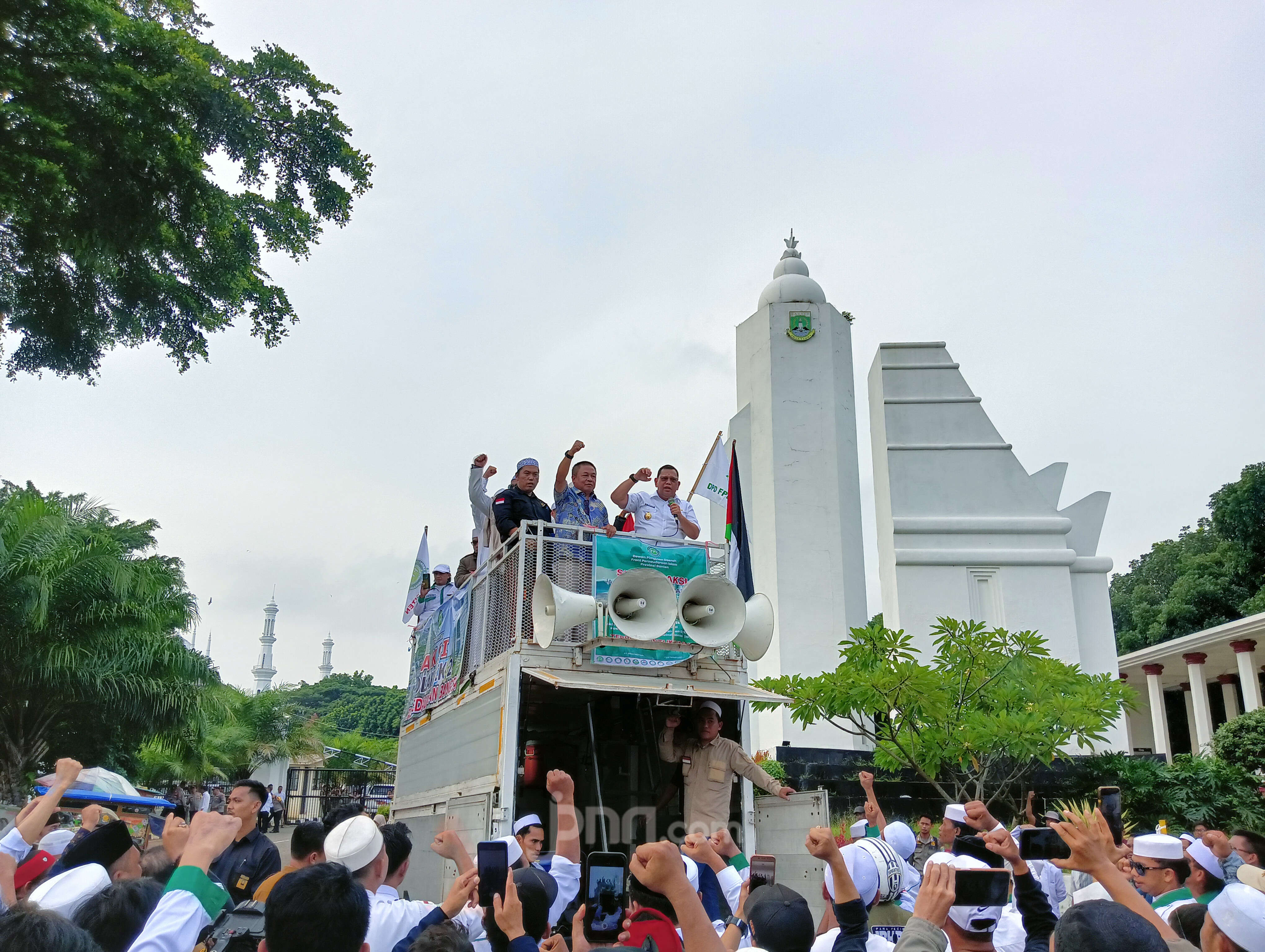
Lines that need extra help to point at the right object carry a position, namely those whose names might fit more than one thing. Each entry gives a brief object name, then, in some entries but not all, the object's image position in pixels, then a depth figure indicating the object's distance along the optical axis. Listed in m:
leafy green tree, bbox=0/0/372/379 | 10.13
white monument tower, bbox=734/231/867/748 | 21.47
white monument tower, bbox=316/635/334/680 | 167.12
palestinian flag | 12.05
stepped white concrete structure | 21.50
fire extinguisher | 10.84
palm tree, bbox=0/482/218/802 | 16.98
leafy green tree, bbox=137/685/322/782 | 32.06
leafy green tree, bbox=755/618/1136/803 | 11.20
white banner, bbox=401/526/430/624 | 15.43
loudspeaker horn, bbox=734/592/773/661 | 9.52
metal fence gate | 24.05
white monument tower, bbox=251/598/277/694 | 143.62
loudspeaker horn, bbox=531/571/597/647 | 8.57
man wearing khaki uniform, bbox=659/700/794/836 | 9.02
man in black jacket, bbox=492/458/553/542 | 10.31
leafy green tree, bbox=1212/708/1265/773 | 17.61
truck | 8.69
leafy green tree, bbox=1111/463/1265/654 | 32.62
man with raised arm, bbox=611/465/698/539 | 10.96
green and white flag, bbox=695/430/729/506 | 13.63
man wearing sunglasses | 5.10
